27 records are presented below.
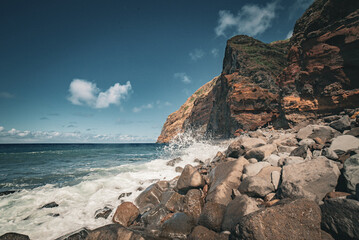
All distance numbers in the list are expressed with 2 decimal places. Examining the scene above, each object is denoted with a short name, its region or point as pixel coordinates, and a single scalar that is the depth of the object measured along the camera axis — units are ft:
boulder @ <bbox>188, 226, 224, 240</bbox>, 10.20
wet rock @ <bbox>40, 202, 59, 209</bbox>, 20.48
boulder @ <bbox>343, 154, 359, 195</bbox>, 9.29
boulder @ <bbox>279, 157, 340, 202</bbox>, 10.09
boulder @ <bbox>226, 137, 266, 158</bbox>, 21.34
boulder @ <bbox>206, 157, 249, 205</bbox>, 13.79
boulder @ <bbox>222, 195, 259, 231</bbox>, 10.50
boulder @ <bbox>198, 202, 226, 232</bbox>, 11.44
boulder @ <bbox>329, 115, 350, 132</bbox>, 18.95
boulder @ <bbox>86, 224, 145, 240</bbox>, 10.93
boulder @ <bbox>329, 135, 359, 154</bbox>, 13.37
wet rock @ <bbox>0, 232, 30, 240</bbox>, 12.36
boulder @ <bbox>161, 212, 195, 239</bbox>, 12.07
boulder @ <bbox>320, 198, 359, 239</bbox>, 7.21
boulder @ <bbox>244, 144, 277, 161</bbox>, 17.65
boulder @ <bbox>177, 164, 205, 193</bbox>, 17.21
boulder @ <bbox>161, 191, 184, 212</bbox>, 15.66
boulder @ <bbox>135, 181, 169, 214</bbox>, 19.23
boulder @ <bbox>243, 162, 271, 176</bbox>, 15.06
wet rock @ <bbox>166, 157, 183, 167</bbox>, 45.19
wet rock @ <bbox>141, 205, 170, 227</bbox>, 14.70
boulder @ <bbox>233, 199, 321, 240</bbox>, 7.89
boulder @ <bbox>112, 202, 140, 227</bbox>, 15.83
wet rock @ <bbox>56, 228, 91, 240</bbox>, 13.08
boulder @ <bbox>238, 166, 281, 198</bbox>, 12.37
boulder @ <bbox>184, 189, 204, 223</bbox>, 14.73
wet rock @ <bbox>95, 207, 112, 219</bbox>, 17.55
